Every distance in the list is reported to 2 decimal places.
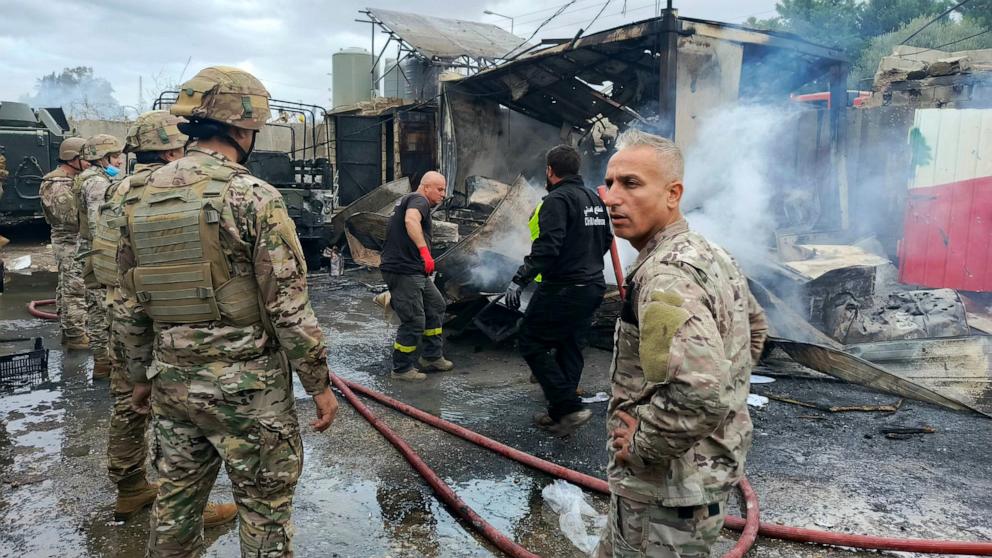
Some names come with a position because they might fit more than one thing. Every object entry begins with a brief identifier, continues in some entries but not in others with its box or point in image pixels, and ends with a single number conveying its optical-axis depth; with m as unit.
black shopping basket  5.35
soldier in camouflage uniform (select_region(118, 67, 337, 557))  2.30
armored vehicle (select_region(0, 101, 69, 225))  11.75
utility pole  7.44
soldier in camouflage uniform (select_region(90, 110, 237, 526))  3.20
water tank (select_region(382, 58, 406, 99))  18.40
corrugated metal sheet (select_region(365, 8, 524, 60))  14.41
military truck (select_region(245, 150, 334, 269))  11.16
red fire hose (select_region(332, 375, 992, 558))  2.93
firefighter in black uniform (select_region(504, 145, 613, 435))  4.39
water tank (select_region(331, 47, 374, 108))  17.98
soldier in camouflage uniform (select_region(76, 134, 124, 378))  5.03
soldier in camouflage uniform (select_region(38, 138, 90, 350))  6.12
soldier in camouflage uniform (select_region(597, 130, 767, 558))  1.58
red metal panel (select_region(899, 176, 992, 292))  8.02
